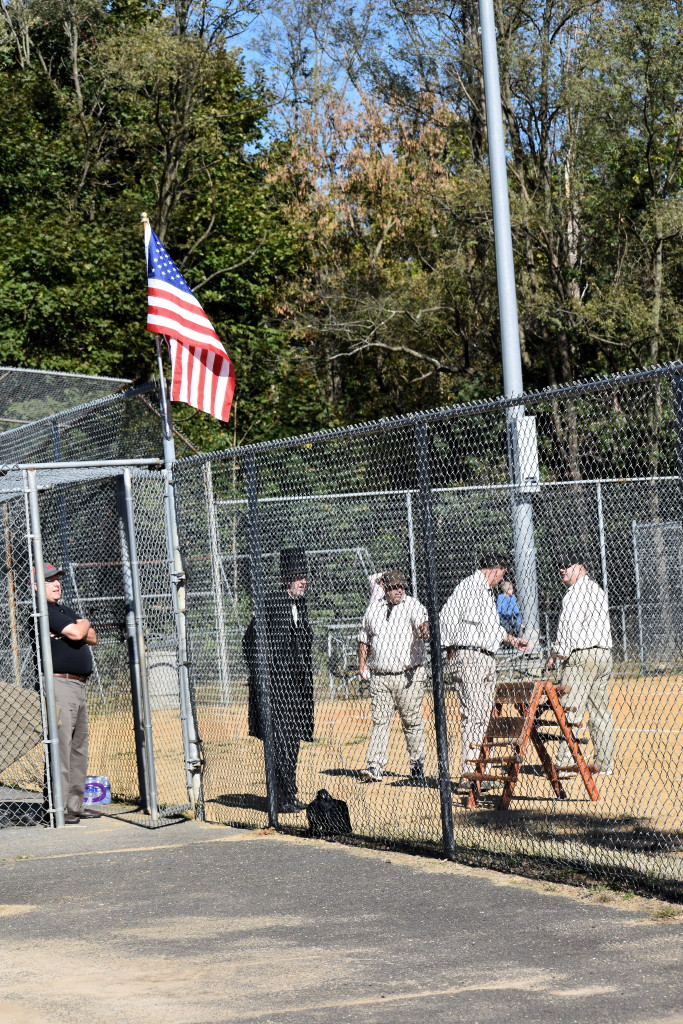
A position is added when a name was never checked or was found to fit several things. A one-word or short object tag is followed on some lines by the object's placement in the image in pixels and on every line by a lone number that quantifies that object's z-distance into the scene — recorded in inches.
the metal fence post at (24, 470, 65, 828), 771.4
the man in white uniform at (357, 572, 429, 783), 802.2
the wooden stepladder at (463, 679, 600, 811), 685.9
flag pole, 773.3
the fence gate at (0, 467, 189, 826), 783.7
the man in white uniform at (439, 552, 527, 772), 674.8
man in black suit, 733.9
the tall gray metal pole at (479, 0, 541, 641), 1119.6
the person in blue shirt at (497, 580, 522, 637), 705.8
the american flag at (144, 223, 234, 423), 791.1
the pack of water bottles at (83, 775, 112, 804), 848.3
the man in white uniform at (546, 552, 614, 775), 682.2
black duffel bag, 682.2
